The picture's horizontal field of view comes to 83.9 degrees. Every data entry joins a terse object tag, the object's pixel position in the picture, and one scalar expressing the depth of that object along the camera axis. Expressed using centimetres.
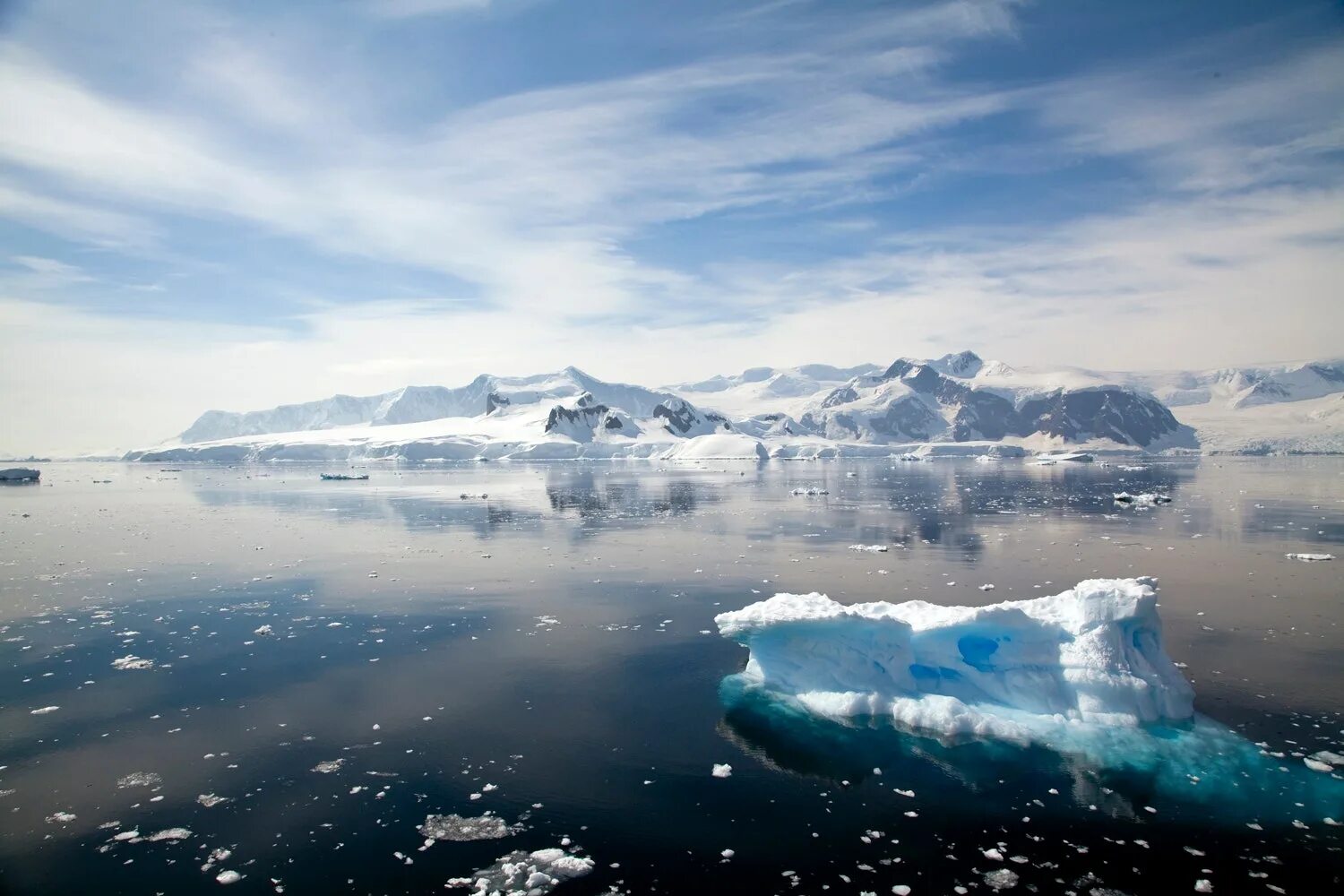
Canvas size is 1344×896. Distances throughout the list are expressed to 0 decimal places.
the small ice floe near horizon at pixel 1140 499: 4603
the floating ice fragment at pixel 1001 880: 788
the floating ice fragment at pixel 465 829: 884
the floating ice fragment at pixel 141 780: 1006
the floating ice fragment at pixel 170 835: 877
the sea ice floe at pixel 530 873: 791
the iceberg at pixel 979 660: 1209
